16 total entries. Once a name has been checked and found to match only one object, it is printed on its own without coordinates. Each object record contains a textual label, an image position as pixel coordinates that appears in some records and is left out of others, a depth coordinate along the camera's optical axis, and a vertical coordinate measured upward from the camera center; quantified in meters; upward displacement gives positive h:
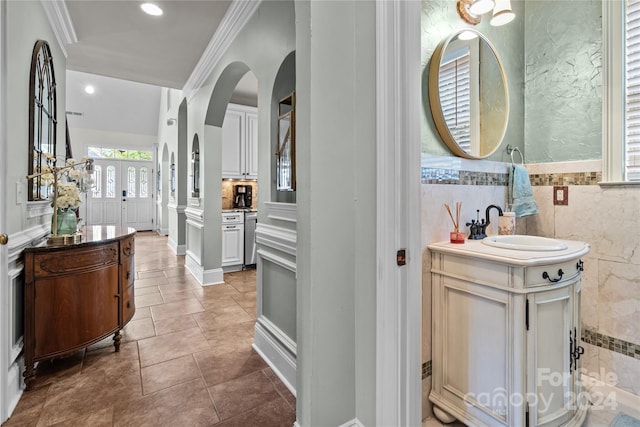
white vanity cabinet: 1.34 -0.61
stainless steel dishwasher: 4.81 -0.49
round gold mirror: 1.73 +0.70
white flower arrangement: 2.12 +0.18
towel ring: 2.18 +0.40
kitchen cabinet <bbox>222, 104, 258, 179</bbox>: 5.02 +1.10
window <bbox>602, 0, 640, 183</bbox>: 1.78 +0.69
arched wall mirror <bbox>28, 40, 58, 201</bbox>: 2.08 +0.72
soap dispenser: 1.98 -0.11
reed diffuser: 1.68 -0.13
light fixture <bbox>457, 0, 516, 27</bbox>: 1.79 +1.18
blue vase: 2.20 -0.10
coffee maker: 5.46 +0.19
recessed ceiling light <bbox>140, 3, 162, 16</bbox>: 2.72 +1.81
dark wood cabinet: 1.82 -0.56
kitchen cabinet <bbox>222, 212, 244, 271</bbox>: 4.59 -0.50
